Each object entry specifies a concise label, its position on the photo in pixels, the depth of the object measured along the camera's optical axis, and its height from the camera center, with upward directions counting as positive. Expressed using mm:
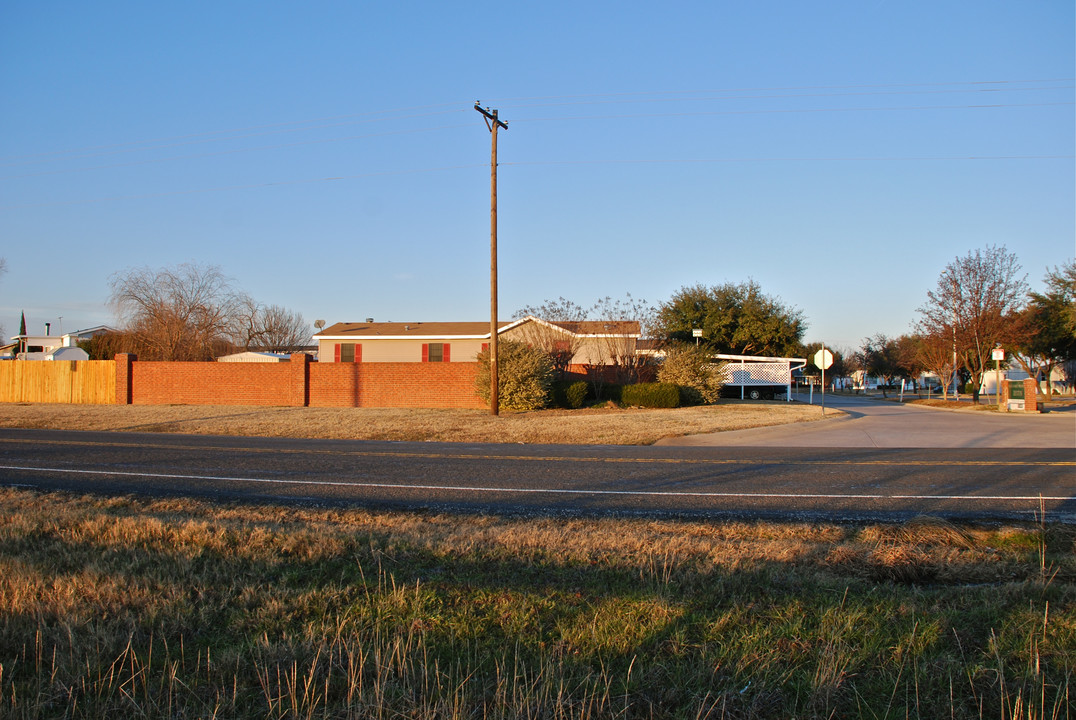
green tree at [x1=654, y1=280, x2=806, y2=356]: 47688 +3921
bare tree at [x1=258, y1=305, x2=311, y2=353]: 75181 +4984
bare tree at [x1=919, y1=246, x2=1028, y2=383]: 35906 +3590
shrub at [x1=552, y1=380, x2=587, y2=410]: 27328 -584
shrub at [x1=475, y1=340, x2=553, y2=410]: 26094 +24
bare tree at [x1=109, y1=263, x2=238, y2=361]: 42344 +3126
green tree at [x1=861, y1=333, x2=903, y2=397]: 67562 +1960
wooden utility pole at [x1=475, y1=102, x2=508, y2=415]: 24016 +3892
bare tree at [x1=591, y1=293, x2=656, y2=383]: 31377 +1421
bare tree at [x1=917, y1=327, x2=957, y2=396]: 37938 +1433
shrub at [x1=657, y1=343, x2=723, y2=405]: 30031 +180
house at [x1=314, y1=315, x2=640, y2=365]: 41594 +2159
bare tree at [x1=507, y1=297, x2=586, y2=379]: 31297 +1806
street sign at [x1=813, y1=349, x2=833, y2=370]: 24789 +717
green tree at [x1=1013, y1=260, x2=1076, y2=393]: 39344 +3057
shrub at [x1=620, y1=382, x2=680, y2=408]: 27828 -659
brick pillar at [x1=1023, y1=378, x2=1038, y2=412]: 27672 -658
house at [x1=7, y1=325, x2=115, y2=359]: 54894 +2932
